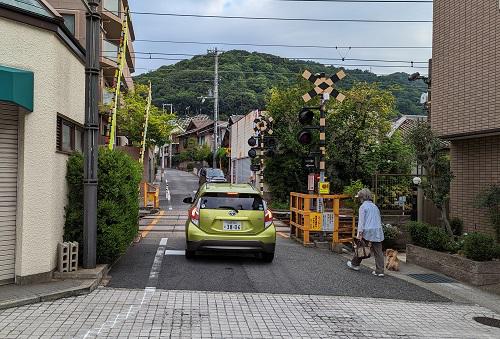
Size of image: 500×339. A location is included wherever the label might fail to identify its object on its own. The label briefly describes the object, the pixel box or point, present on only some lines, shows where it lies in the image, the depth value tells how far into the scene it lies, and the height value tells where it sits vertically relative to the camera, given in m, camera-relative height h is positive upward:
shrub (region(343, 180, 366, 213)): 13.47 -0.66
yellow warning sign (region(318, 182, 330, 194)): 14.02 -0.55
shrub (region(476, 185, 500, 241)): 10.56 -0.67
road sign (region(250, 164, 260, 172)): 24.88 -0.02
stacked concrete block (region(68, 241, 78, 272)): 8.42 -1.48
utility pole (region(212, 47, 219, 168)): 45.94 +6.92
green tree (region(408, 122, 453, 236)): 11.75 +0.08
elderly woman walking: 10.25 -1.18
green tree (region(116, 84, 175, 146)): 33.94 +3.00
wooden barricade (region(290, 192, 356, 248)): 13.62 -1.37
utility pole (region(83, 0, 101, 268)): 8.63 +0.52
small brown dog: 11.08 -1.98
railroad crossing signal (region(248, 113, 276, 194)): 23.34 +1.29
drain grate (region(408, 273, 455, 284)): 10.06 -2.15
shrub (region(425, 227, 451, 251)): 11.12 -1.49
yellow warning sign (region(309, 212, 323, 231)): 13.75 -1.42
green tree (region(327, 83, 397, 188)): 23.38 +1.68
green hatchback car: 10.41 -1.15
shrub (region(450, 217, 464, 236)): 12.51 -1.37
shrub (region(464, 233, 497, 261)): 9.69 -1.43
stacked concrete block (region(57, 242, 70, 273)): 8.28 -1.46
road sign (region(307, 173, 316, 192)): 15.05 -0.44
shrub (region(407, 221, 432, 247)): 11.53 -1.40
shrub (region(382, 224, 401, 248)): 13.97 -1.79
